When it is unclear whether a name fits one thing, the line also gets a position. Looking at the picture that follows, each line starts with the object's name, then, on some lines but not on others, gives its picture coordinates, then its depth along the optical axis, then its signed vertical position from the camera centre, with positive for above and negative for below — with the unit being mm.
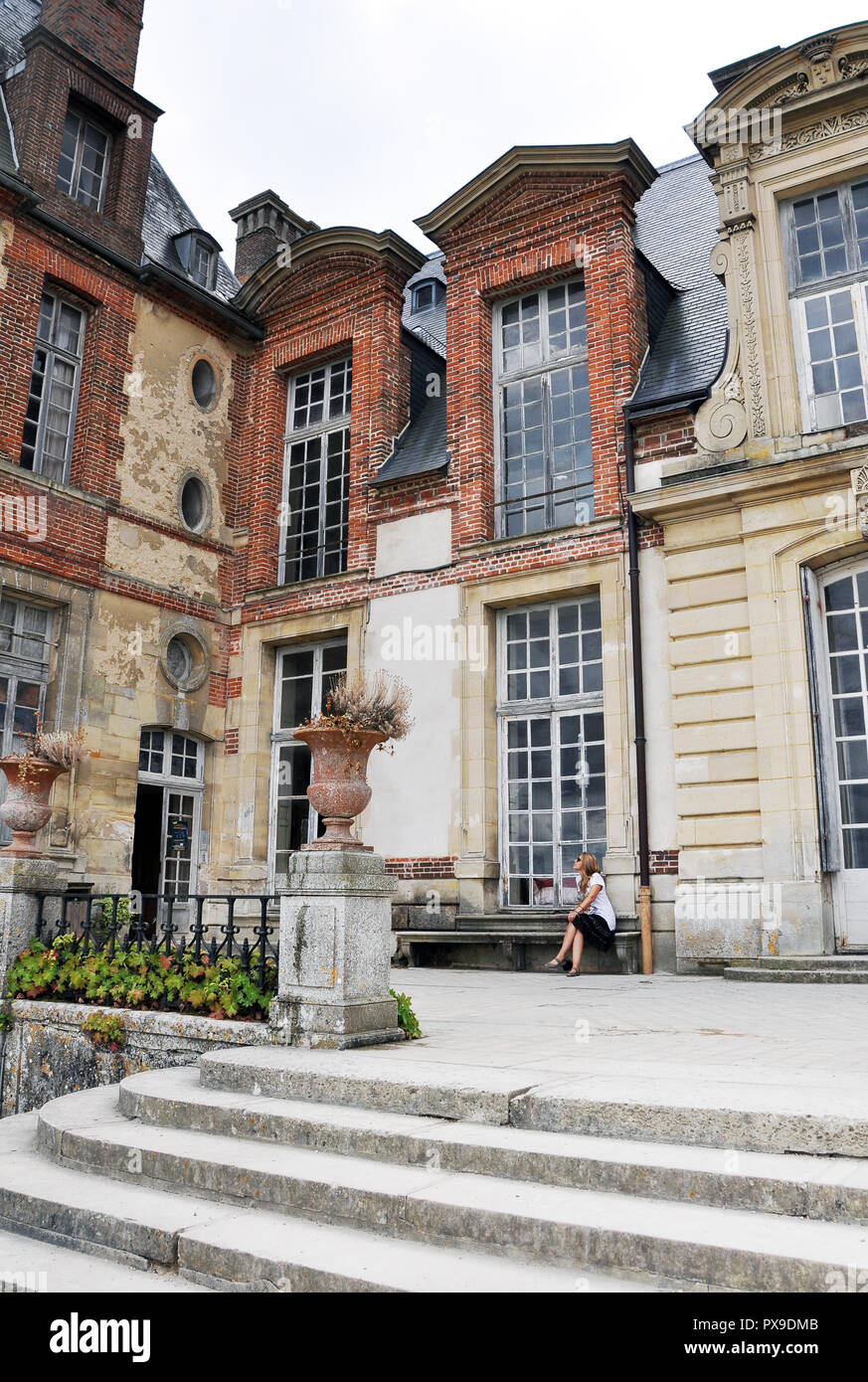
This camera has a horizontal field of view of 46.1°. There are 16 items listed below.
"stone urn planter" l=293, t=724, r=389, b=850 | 5406 +739
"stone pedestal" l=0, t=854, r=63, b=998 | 7203 +85
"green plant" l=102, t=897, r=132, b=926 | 6948 -28
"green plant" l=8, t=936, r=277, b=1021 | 5594 -418
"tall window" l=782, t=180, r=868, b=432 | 9742 +5918
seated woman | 9250 -36
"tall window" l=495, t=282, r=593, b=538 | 11641 +5796
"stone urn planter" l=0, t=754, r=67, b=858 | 7445 +804
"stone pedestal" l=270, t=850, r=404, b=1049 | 4902 -207
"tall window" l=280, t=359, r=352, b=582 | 13656 +5857
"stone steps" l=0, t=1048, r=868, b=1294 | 2652 -822
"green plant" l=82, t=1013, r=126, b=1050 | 5969 -694
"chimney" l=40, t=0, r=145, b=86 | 13133 +11295
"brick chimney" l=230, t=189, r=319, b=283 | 16141 +10682
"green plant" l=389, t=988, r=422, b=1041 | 5207 -538
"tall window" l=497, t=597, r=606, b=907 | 10797 +1747
